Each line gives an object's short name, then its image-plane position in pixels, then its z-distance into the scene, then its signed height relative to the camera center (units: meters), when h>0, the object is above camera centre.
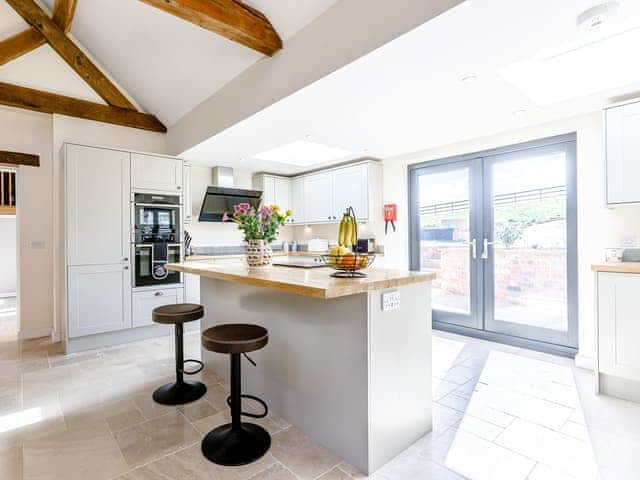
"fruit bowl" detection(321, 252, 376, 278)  1.88 -0.12
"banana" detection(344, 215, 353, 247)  2.00 +0.06
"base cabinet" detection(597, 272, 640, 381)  2.45 -0.63
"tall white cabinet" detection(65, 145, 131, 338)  3.71 +0.03
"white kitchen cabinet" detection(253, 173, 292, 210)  5.76 +0.91
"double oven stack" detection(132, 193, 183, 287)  4.13 +0.05
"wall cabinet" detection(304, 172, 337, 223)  5.36 +0.70
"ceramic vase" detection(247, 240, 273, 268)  2.62 -0.09
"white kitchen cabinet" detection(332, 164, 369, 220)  4.88 +0.75
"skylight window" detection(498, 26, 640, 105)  2.30 +1.27
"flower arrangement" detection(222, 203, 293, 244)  2.62 +0.16
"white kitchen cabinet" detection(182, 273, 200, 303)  4.50 -0.62
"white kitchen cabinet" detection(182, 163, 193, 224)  4.49 +0.63
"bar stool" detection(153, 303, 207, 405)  2.51 -0.97
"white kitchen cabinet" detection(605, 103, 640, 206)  2.67 +0.68
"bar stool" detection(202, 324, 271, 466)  1.84 -1.12
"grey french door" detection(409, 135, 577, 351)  3.52 -0.01
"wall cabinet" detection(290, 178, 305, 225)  5.84 +0.71
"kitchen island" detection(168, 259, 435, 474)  1.76 -0.68
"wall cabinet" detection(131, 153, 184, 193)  4.11 +0.87
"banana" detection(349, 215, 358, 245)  2.01 +0.07
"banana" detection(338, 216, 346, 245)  2.00 +0.03
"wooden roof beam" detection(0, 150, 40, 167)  3.89 +0.99
